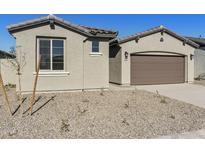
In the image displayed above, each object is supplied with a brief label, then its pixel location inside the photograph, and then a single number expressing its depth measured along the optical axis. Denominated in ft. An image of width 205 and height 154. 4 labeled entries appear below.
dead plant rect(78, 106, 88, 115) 18.43
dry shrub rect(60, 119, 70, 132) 13.87
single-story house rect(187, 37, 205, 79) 53.35
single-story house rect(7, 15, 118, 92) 27.94
